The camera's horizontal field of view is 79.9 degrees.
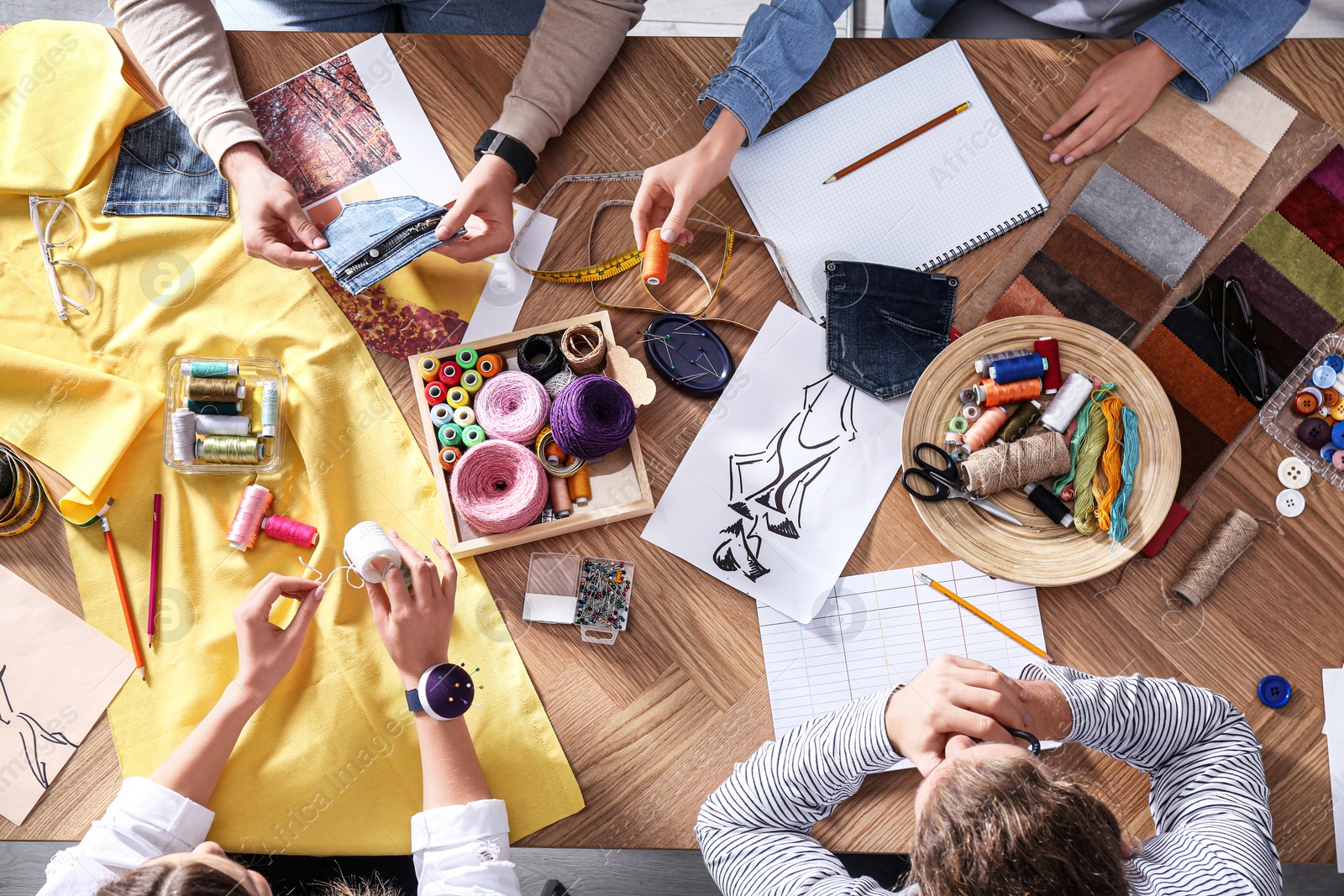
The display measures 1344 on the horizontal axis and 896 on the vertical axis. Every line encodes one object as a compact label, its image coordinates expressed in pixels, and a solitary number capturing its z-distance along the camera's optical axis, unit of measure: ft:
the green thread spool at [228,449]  4.70
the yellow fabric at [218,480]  4.61
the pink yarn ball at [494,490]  4.59
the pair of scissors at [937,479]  4.67
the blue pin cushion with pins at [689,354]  4.90
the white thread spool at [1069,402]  4.66
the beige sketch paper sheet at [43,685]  4.60
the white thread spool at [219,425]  4.73
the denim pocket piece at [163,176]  4.97
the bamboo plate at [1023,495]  4.61
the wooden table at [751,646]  4.65
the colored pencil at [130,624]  4.67
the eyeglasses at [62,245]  4.89
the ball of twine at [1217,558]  4.66
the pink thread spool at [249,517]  4.71
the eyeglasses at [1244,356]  4.83
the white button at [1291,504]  4.79
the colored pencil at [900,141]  5.01
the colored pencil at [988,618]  4.76
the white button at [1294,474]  4.80
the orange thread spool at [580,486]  4.77
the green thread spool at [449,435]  4.74
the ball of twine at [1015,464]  4.55
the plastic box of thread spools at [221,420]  4.73
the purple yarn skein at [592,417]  4.52
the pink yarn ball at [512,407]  4.65
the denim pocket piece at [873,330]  4.87
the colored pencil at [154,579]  4.71
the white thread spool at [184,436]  4.73
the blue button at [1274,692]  4.67
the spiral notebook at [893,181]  4.98
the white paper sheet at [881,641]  4.77
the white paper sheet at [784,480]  4.82
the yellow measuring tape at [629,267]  4.97
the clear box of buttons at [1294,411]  4.83
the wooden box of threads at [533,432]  4.64
